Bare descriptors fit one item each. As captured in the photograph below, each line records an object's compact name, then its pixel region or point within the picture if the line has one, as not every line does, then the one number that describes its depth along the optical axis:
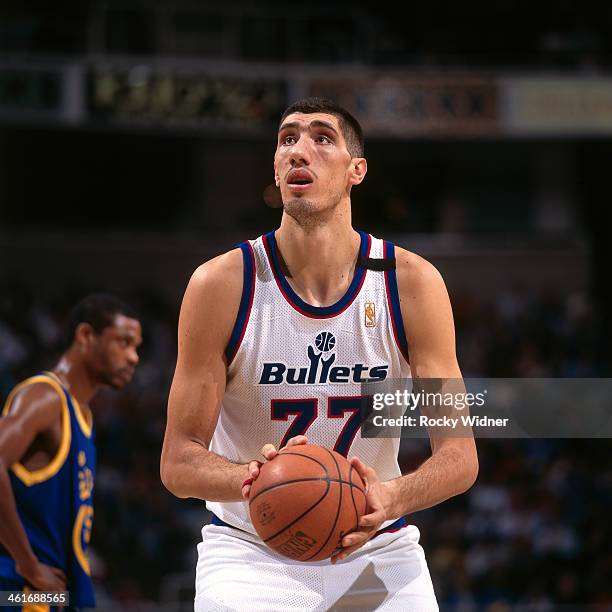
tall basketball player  6.36
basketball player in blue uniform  8.11
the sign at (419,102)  23.52
